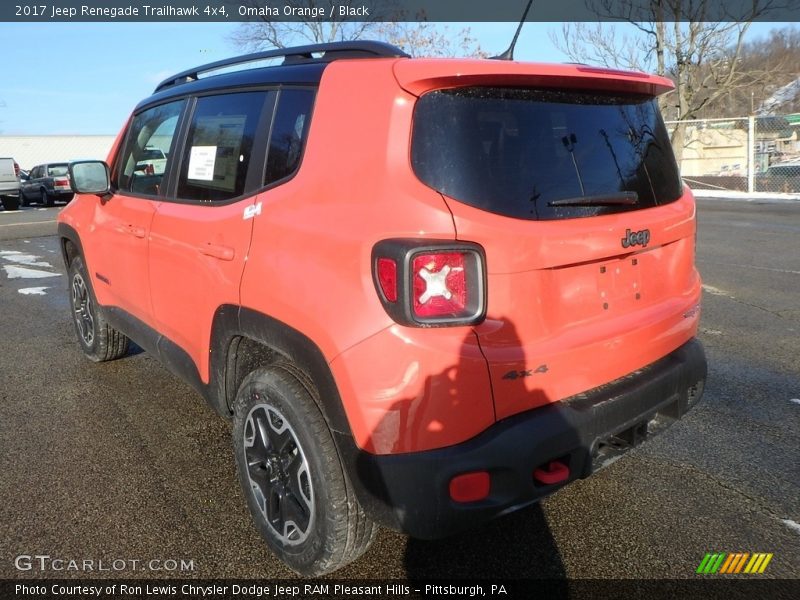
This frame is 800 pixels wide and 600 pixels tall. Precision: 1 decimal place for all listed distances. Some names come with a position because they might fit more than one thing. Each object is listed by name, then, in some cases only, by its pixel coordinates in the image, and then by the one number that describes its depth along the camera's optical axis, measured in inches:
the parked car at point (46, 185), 986.1
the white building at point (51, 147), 1779.0
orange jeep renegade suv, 82.2
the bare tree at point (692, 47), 999.0
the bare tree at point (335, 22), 1031.6
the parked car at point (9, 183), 983.6
